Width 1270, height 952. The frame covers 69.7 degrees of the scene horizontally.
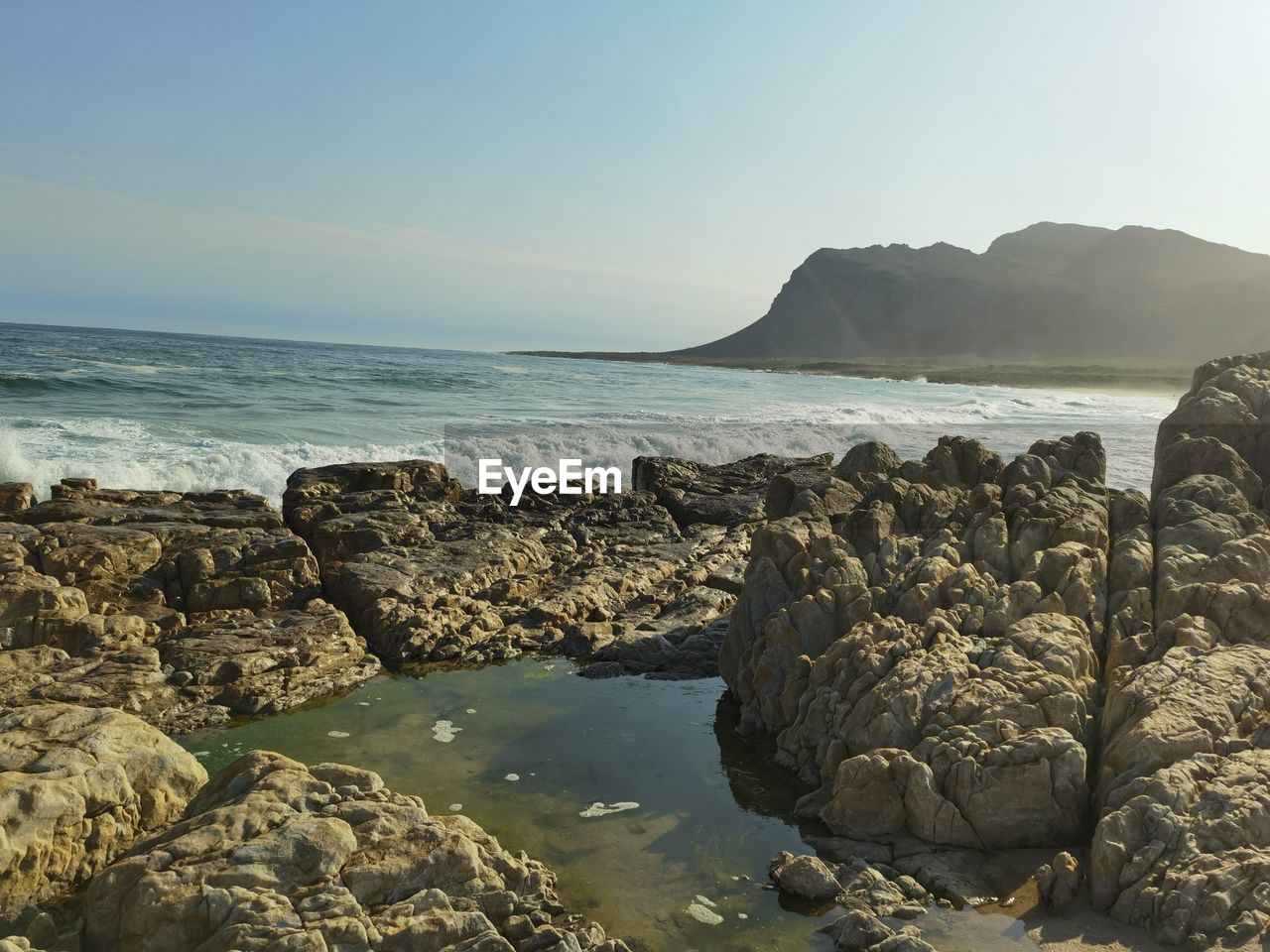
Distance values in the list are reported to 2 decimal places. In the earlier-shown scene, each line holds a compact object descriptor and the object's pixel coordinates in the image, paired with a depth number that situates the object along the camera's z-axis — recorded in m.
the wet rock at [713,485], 15.40
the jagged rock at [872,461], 12.12
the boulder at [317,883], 4.52
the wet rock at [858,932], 5.39
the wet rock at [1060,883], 5.63
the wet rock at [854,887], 5.72
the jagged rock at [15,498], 11.42
